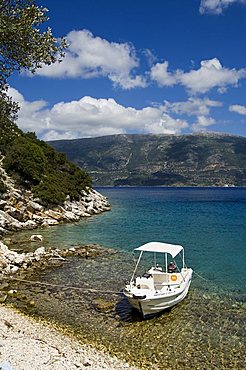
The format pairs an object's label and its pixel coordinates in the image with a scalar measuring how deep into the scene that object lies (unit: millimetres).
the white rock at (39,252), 31039
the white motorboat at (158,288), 18531
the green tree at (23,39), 12844
